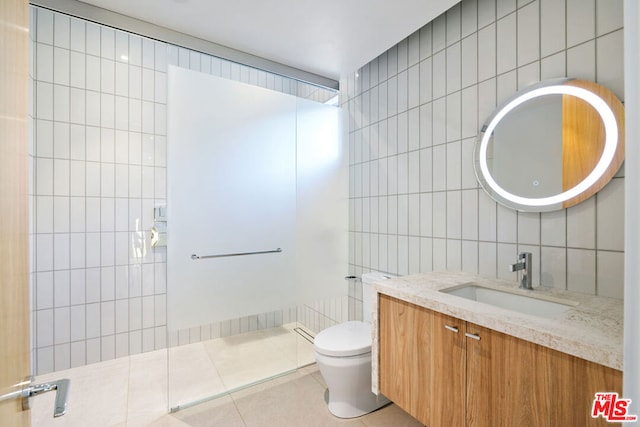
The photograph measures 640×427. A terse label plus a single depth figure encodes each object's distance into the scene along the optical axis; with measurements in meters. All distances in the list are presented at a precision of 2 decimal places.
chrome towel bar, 1.86
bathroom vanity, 0.85
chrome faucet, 1.37
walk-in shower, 1.82
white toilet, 1.71
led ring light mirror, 1.22
